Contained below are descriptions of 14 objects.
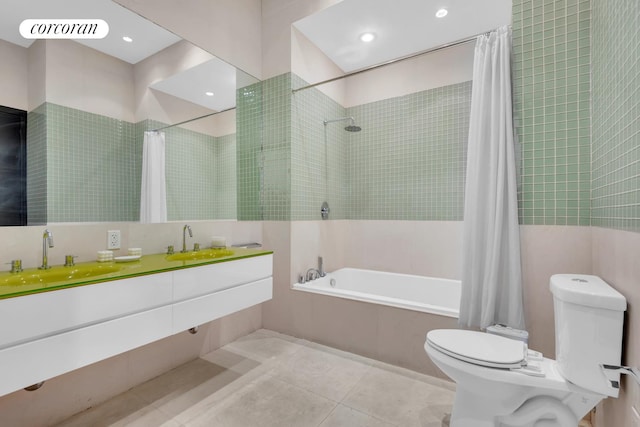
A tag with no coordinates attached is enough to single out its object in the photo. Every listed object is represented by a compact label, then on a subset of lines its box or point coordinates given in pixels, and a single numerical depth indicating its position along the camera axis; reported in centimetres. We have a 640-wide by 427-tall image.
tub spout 265
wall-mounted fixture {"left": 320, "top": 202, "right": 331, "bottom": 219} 296
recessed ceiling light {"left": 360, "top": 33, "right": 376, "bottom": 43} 267
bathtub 240
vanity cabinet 97
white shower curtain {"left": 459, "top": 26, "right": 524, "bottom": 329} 166
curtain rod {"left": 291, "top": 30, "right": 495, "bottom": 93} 187
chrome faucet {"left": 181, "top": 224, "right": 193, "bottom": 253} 203
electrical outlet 165
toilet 106
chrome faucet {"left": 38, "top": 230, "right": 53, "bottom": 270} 138
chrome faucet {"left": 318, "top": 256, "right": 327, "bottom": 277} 281
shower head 320
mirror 138
